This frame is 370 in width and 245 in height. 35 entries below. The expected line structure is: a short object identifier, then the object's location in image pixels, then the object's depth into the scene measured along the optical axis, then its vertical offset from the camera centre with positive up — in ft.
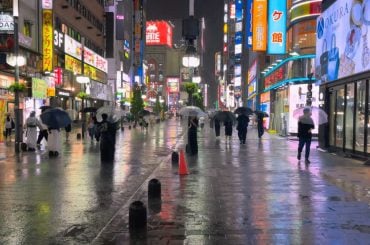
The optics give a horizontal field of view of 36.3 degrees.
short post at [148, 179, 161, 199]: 34.37 -4.59
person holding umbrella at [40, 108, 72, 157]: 66.49 -1.02
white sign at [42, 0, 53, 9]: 153.38 +29.98
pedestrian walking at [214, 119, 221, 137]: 123.54 -3.09
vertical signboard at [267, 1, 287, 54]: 160.15 +25.53
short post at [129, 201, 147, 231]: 26.03 -4.77
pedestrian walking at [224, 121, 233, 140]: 105.19 -2.42
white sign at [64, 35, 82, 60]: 190.58 +23.99
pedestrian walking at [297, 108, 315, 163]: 59.99 -1.48
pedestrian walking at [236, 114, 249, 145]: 97.60 -1.92
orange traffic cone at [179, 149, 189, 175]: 48.24 -4.40
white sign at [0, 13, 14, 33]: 120.16 +19.52
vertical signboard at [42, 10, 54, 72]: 153.17 +20.55
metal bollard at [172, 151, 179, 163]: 57.70 -4.42
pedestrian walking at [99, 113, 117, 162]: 59.93 -2.79
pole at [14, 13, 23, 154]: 73.05 -0.24
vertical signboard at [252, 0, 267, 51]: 189.16 +29.60
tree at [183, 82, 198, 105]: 85.80 +3.98
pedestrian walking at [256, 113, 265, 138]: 118.32 -2.10
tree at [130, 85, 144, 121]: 281.95 +5.96
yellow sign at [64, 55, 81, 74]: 191.52 +18.00
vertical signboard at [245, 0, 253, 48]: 244.46 +43.33
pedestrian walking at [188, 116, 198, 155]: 71.72 -2.84
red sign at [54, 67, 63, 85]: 175.22 +12.21
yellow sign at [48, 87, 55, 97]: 161.58 +6.67
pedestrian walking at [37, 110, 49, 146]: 77.27 -2.61
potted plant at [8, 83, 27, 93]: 76.38 +3.68
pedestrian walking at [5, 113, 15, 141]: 104.78 -2.32
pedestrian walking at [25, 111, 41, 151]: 73.26 -2.20
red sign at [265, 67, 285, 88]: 154.51 +11.56
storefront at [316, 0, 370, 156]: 60.54 +4.88
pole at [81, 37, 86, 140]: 116.10 -2.40
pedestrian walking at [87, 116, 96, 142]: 104.07 -2.84
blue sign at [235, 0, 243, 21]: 388.66 +74.37
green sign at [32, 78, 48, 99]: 139.54 +6.69
